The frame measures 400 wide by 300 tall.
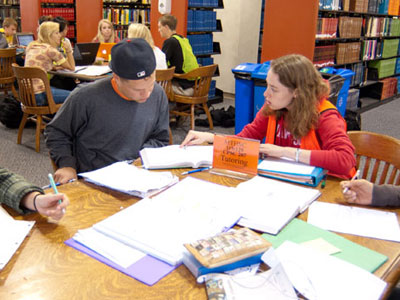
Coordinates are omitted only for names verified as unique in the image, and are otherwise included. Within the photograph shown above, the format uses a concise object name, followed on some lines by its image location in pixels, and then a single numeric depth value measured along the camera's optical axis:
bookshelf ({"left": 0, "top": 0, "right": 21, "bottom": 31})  7.84
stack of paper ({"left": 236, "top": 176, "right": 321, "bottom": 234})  1.22
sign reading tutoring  1.58
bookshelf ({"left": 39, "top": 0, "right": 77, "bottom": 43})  6.91
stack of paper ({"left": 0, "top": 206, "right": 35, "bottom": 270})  1.03
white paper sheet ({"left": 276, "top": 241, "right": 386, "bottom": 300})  0.92
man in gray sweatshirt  1.75
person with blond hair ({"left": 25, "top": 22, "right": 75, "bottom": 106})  4.14
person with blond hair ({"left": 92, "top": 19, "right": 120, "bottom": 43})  5.68
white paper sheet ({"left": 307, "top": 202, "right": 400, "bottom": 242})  1.24
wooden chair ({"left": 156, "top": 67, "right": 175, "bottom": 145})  4.01
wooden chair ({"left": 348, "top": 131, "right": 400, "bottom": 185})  1.84
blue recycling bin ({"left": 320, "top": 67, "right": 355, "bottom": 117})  4.03
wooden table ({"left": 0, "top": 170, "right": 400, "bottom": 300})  0.91
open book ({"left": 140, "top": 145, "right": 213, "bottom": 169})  1.67
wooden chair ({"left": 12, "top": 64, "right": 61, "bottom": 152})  3.75
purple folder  0.97
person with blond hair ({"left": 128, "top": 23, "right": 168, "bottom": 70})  4.33
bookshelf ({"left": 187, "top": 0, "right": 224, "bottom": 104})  5.66
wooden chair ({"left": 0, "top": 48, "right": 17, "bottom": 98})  5.23
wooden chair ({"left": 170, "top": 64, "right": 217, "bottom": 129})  4.46
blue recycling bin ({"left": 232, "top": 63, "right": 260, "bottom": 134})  3.98
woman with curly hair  1.76
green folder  1.07
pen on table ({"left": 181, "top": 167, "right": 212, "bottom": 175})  1.63
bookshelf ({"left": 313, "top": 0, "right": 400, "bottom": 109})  5.32
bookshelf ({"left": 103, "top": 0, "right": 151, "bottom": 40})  7.04
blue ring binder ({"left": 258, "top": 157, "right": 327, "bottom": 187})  1.57
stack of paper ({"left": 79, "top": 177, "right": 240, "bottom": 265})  1.08
